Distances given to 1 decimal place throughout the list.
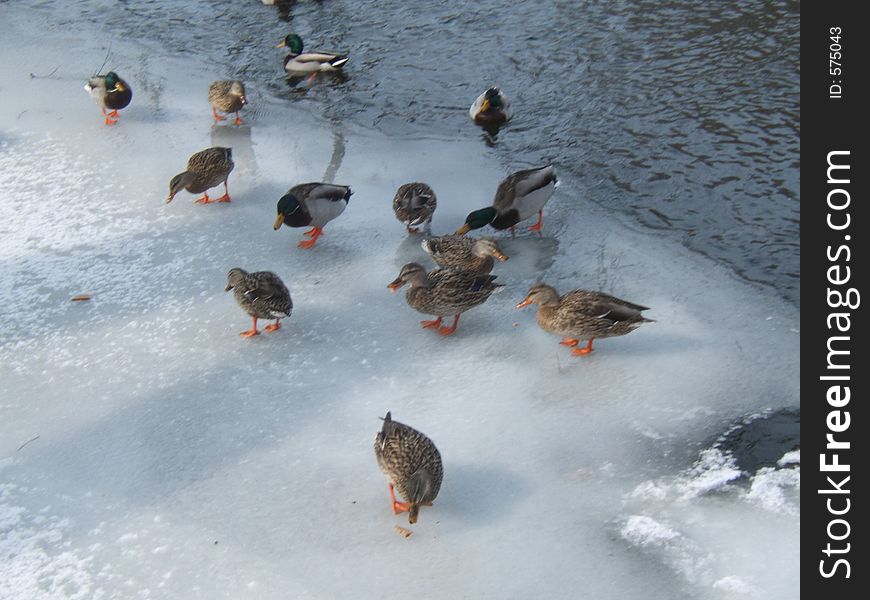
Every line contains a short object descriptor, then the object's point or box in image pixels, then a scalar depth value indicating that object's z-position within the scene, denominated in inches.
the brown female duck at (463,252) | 252.8
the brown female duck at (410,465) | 175.9
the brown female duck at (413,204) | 271.4
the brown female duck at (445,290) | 230.4
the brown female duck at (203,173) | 291.1
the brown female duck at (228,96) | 337.4
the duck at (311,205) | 269.0
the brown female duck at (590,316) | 219.5
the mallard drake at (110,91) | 343.0
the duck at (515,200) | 269.6
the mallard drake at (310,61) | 378.0
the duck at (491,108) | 333.4
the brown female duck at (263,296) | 231.3
